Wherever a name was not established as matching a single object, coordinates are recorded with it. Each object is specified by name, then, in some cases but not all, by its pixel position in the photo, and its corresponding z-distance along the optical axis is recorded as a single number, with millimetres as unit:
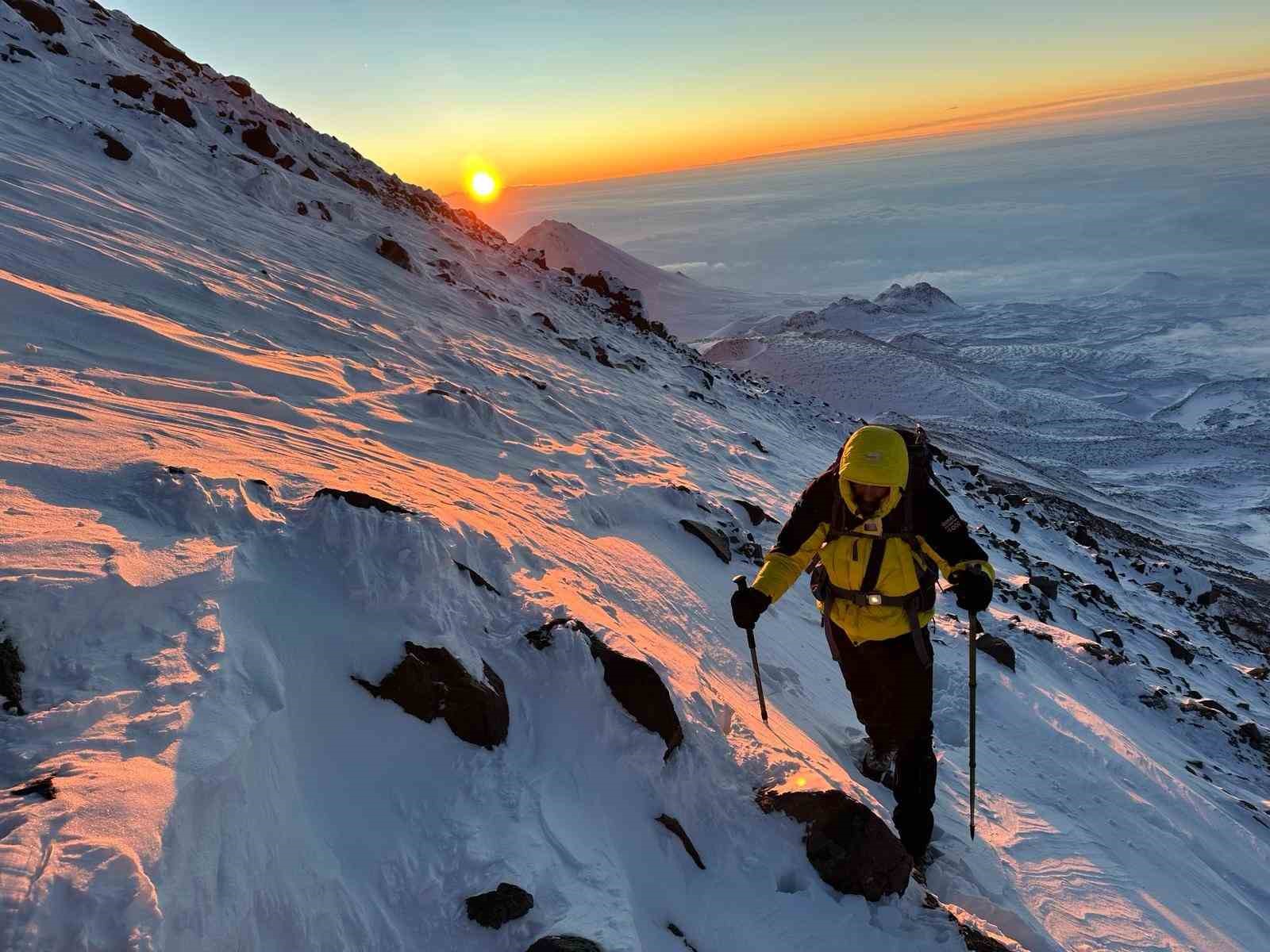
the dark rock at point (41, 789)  2604
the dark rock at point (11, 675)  2996
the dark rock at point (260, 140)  24438
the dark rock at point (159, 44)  28500
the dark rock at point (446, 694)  3943
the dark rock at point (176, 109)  21656
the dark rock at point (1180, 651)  12562
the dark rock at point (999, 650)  8609
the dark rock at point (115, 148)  16000
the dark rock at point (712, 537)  8922
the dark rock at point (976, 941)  3836
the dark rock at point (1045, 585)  12723
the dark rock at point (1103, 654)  10094
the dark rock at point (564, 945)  3037
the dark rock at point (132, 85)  21141
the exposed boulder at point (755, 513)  10992
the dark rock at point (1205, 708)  9727
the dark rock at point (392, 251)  19500
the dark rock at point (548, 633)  4750
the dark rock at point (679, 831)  4004
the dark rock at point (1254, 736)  9430
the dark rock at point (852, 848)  3918
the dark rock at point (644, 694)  4387
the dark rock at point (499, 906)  3154
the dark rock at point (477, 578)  5191
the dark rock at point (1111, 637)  11888
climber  4129
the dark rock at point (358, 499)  5059
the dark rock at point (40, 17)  21859
